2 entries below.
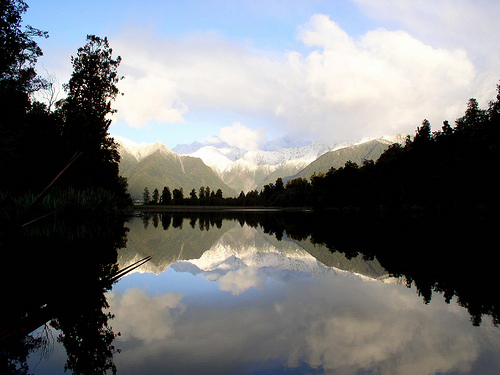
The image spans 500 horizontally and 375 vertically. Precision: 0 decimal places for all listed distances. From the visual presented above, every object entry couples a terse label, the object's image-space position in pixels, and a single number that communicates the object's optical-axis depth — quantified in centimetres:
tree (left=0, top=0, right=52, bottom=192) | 2600
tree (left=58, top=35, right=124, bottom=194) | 3569
